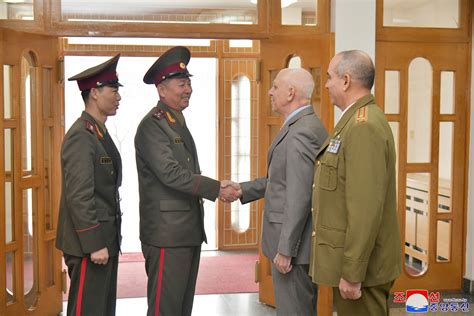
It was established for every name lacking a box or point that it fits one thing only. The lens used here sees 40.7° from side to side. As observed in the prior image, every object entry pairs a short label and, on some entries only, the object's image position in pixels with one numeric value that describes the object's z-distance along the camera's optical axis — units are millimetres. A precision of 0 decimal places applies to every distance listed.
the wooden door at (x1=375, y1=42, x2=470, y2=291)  4762
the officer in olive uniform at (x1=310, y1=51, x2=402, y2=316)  2367
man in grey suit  2865
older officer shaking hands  3330
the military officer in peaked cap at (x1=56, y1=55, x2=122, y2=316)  3014
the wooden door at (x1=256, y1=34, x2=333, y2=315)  4184
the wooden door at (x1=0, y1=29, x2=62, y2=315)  3740
